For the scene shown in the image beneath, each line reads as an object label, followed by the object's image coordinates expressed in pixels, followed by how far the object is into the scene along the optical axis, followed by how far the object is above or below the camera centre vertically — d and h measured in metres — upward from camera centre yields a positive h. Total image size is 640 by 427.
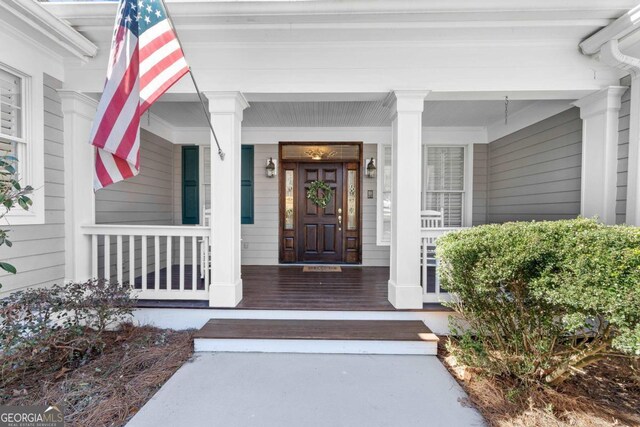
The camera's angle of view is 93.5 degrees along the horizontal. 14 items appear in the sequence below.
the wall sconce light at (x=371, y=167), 5.33 +0.69
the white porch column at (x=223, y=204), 3.12 +0.00
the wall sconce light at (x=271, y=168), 5.34 +0.65
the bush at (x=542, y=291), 1.73 -0.53
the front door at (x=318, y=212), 5.46 -0.13
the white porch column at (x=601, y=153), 2.96 +0.56
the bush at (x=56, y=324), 2.17 -0.98
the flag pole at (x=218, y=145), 2.92 +0.58
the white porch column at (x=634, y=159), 2.72 +0.46
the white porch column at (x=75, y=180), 3.16 +0.24
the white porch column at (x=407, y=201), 3.10 +0.05
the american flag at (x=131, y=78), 2.18 +0.95
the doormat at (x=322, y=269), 4.88 -1.07
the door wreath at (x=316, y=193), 5.43 +0.22
